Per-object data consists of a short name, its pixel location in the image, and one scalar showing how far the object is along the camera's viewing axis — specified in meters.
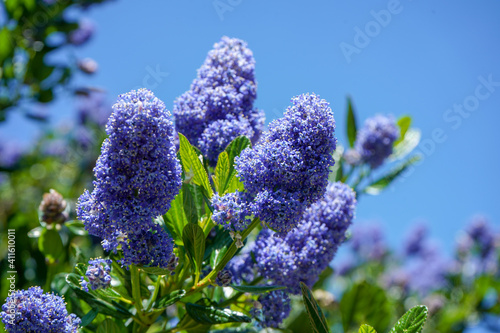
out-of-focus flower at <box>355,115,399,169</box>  3.95
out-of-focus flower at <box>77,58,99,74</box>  5.81
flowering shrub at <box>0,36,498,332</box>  2.08
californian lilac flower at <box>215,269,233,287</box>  2.39
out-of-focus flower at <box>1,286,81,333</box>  2.12
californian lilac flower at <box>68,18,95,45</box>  6.04
